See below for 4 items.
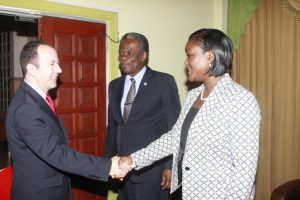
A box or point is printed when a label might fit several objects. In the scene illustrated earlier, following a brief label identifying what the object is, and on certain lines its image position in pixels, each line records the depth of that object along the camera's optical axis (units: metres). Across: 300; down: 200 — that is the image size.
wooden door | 3.42
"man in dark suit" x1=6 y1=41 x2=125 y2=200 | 2.11
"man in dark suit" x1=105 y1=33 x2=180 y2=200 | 3.04
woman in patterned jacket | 1.90
